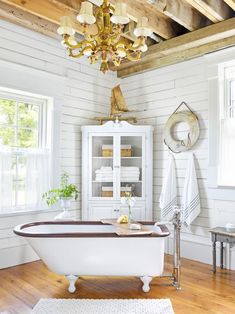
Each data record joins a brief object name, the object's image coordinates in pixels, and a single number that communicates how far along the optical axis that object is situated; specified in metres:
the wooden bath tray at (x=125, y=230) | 2.91
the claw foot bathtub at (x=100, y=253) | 2.91
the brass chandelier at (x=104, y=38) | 2.45
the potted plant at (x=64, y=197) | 3.95
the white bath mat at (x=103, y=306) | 2.59
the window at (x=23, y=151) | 3.79
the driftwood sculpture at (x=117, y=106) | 4.71
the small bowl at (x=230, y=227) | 3.60
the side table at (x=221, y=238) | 3.50
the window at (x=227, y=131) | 3.88
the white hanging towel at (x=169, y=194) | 4.31
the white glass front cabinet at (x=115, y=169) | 4.50
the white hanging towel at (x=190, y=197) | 4.03
